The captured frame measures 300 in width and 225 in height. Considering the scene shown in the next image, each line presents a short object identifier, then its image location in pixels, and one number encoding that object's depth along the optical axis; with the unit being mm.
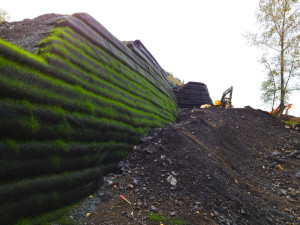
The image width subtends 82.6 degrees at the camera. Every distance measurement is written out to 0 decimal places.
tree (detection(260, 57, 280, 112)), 14906
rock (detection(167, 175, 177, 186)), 3350
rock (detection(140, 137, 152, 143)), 4984
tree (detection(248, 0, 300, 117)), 13891
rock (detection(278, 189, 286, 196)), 4389
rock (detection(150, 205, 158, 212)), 2771
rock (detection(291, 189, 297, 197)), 4283
